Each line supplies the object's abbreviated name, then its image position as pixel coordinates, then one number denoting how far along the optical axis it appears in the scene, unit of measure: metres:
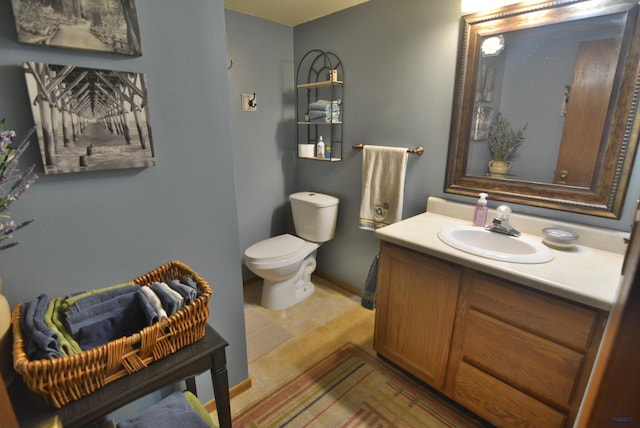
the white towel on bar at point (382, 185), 1.98
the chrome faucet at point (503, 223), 1.51
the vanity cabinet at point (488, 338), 1.08
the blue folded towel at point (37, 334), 0.72
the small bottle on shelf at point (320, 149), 2.39
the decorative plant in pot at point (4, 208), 0.69
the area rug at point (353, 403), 1.46
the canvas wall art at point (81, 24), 0.84
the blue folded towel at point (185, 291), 0.95
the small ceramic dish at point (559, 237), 1.33
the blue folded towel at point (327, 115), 2.28
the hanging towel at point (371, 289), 2.04
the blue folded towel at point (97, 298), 0.89
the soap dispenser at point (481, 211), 1.58
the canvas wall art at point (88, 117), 0.89
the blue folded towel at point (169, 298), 0.92
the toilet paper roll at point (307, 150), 2.42
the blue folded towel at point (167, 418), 1.00
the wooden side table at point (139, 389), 0.72
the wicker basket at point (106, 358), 0.68
